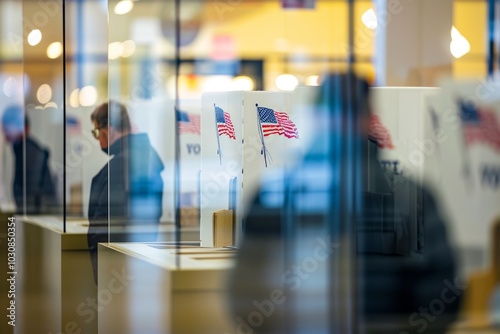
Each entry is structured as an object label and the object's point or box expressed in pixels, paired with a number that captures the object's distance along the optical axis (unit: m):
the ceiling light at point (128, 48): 5.73
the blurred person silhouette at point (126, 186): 5.64
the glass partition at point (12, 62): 6.31
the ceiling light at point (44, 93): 6.36
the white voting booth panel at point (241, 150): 4.96
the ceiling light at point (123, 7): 5.59
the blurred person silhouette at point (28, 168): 6.58
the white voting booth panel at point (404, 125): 5.00
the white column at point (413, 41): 5.00
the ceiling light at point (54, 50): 6.31
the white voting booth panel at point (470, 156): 5.04
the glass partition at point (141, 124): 5.59
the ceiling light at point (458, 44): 5.02
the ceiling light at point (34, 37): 6.27
